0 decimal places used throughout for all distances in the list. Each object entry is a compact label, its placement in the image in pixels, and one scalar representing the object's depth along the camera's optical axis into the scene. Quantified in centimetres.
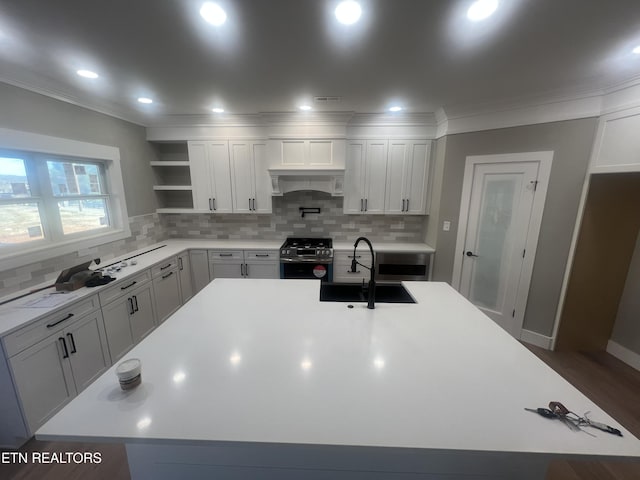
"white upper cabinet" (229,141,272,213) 344
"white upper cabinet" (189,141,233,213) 345
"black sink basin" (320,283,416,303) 179
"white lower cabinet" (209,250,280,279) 349
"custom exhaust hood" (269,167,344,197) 332
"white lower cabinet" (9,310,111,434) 158
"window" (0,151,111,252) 199
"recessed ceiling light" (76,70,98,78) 195
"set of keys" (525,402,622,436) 82
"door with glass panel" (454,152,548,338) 258
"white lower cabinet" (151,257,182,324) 286
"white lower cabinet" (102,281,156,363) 223
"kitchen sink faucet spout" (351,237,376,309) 161
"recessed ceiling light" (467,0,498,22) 122
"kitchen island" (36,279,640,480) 80
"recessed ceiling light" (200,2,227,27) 123
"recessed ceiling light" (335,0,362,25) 123
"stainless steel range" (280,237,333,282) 335
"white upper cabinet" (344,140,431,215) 337
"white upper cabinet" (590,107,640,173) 192
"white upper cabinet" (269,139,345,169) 330
